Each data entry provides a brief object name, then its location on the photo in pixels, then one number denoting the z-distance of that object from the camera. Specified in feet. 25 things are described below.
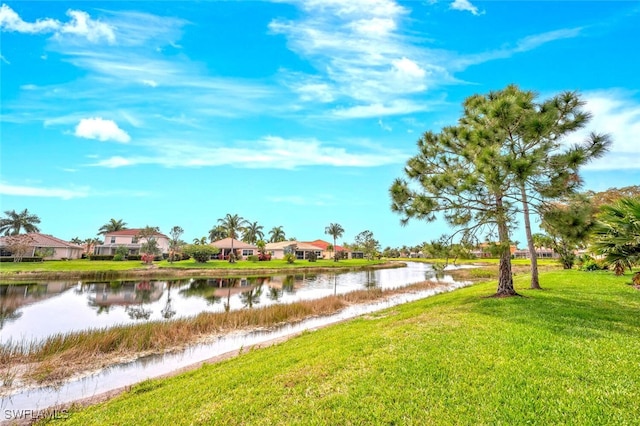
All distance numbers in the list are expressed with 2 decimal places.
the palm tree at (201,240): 261.24
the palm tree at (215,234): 298.25
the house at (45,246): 147.43
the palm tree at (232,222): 210.38
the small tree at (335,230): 272.72
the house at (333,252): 277.64
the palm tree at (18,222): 205.65
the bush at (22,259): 148.11
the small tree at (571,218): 32.09
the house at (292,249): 240.73
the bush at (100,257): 168.66
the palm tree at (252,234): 307.37
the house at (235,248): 216.74
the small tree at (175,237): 206.20
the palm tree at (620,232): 25.89
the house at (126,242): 202.28
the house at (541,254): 305.38
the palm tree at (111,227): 254.06
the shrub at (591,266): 81.72
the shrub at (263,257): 203.21
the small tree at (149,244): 157.89
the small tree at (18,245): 139.74
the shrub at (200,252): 168.45
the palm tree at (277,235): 342.44
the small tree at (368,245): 283.79
